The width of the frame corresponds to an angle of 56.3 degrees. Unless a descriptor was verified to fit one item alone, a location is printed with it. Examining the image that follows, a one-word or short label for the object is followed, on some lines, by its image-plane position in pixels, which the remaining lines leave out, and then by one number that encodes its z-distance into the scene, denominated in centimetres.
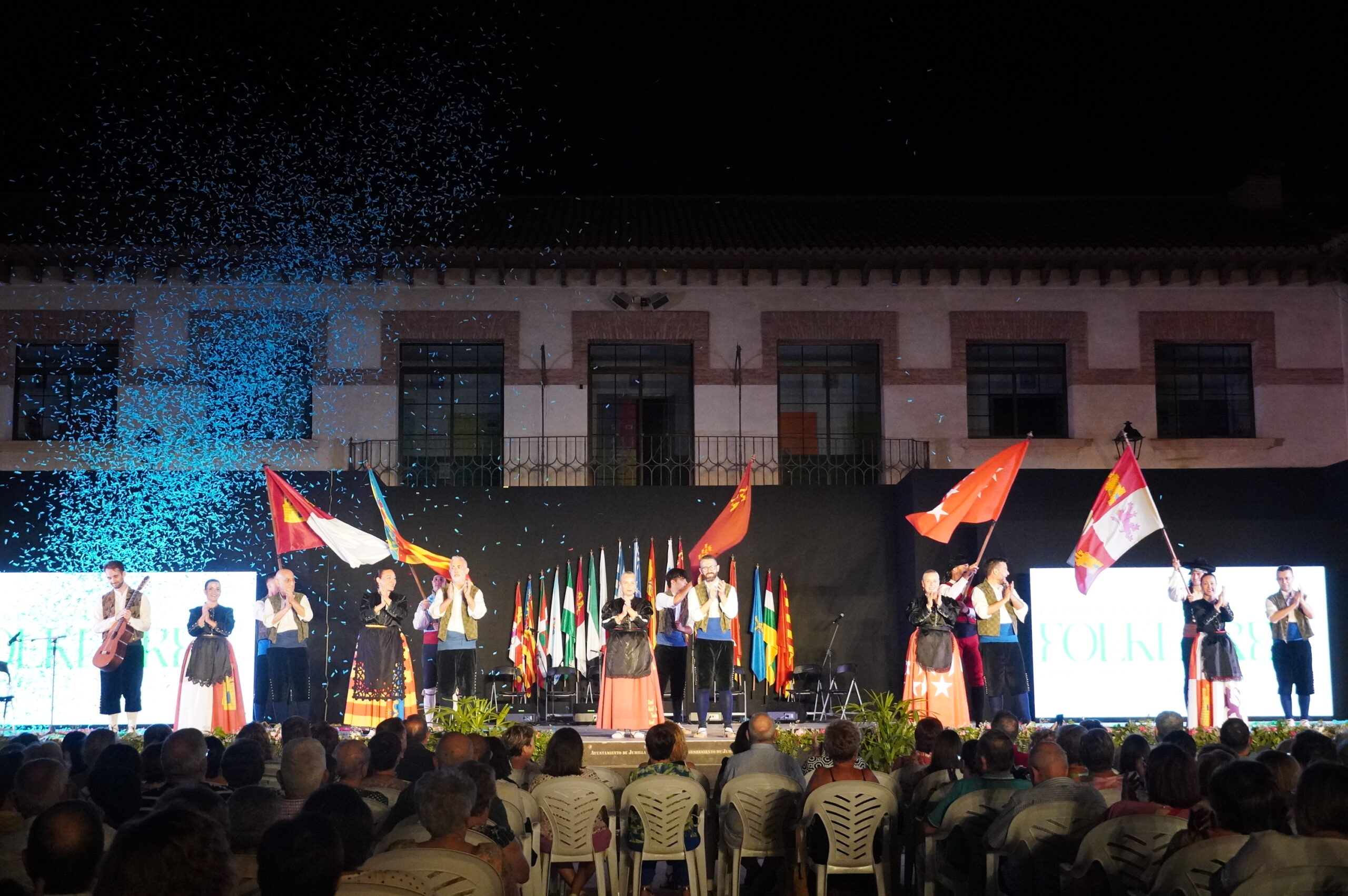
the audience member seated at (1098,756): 565
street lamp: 1530
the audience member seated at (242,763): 510
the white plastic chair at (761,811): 593
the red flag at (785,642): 1434
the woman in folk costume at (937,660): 1120
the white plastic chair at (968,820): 531
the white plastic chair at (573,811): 595
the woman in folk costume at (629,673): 1090
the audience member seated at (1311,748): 565
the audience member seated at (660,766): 598
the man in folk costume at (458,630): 1162
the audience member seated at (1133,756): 550
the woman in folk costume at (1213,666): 1173
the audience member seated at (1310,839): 363
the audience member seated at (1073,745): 598
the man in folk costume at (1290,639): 1237
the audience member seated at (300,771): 488
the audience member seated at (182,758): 525
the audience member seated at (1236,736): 646
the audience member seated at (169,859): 255
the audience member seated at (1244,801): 398
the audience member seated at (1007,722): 667
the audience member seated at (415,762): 582
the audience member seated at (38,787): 433
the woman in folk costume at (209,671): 1166
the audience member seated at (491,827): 457
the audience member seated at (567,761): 597
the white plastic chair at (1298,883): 348
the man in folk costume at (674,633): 1099
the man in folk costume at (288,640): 1181
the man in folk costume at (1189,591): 1191
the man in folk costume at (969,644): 1184
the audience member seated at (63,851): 327
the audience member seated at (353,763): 545
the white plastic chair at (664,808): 593
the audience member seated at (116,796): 488
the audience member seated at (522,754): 643
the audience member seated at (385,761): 552
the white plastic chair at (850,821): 570
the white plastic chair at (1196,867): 383
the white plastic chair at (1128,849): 430
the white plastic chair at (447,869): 366
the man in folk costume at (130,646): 1145
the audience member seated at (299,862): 303
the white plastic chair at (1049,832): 476
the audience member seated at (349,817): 396
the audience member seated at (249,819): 382
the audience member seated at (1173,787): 456
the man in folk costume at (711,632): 1107
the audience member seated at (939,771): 583
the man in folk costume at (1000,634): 1158
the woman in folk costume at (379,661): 1166
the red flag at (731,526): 1291
